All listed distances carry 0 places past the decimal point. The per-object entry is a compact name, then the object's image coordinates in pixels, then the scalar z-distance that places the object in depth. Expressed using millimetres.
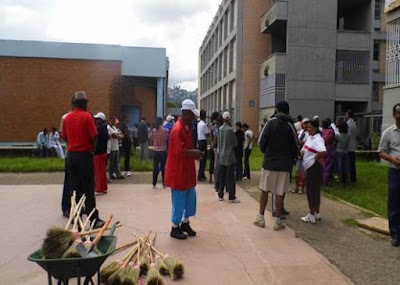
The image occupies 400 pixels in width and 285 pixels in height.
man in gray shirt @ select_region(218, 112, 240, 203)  8891
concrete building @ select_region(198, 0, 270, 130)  32438
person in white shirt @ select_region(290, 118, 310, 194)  10125
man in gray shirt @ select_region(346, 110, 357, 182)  11461
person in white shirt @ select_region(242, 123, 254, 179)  12512
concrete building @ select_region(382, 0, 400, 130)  15212
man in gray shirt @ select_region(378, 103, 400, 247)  5863
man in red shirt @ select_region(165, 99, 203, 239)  6000
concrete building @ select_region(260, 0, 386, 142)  25672
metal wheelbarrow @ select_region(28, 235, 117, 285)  3309
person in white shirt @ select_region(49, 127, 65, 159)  17828
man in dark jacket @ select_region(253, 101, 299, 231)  6637
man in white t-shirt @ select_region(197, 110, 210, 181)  11459
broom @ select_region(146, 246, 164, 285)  4226
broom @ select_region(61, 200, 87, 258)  3444
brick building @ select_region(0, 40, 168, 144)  21578
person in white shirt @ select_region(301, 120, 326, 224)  7152
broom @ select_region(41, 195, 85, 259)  3494
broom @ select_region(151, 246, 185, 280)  4569
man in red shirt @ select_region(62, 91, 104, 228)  6445
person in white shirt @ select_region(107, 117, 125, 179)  11062
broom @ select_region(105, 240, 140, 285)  4125
